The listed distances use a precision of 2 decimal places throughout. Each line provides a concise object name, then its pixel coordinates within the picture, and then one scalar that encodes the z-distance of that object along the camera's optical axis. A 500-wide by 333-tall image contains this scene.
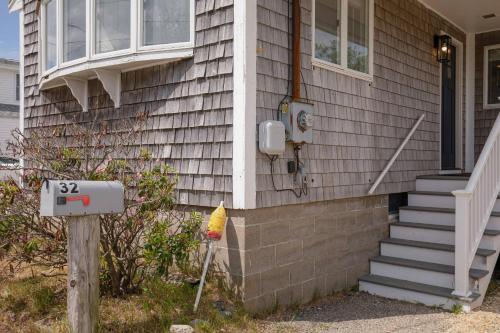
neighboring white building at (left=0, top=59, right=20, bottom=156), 19.02
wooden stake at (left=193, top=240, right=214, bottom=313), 3.98
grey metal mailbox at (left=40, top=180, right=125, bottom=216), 3.11
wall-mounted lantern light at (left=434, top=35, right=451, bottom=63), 7.16
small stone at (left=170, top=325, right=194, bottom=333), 3.59
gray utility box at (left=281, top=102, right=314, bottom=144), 4.44
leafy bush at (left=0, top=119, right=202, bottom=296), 4.01
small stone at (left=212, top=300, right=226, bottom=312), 4.09
